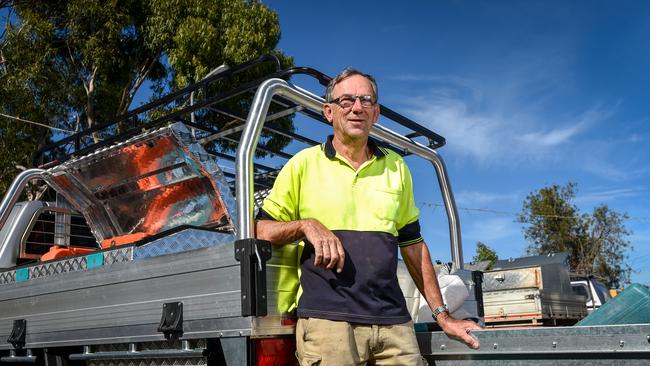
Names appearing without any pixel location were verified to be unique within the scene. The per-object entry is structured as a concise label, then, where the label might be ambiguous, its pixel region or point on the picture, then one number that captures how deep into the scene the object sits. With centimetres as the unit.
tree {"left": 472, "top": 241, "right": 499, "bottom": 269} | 3056
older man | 230
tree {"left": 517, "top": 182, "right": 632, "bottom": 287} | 3189
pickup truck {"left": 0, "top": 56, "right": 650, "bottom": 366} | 234
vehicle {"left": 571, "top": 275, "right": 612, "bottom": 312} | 1517
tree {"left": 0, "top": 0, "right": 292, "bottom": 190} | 1413
